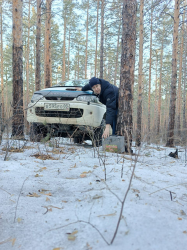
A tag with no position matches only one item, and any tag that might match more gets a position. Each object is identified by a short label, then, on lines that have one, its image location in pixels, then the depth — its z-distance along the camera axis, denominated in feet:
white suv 11.93
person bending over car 10.87
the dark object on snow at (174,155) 12.15
